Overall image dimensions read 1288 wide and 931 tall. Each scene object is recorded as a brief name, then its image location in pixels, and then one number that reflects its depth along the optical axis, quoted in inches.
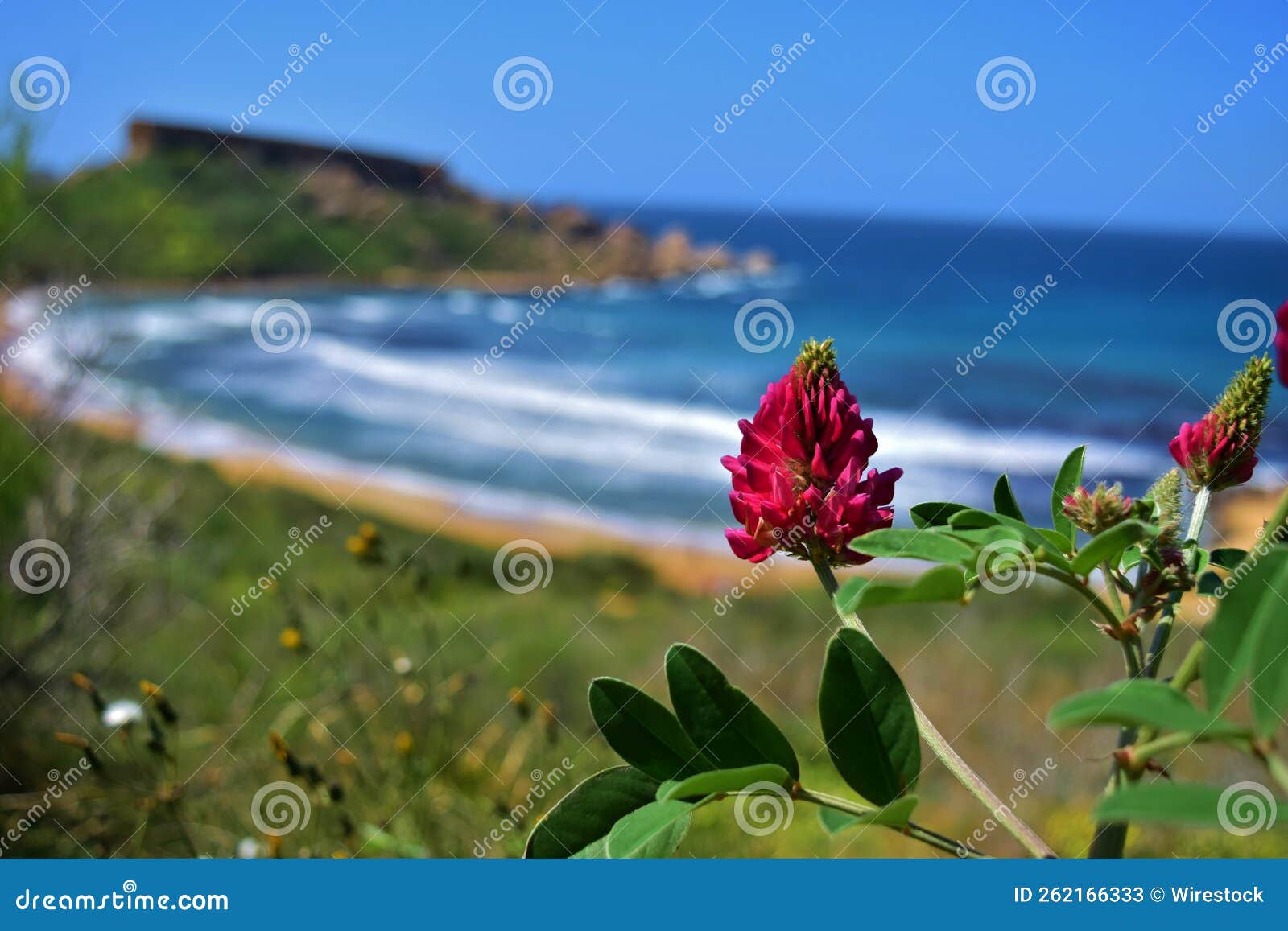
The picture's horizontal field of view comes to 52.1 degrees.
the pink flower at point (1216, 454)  10.7
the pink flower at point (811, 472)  11.1
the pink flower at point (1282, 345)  8.5
